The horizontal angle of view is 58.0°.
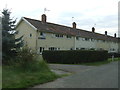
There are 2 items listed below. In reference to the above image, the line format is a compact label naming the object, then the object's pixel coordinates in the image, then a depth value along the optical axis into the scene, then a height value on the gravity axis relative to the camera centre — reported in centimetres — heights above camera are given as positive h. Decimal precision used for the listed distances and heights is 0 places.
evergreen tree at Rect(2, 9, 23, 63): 881 +59
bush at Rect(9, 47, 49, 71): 690 -102
